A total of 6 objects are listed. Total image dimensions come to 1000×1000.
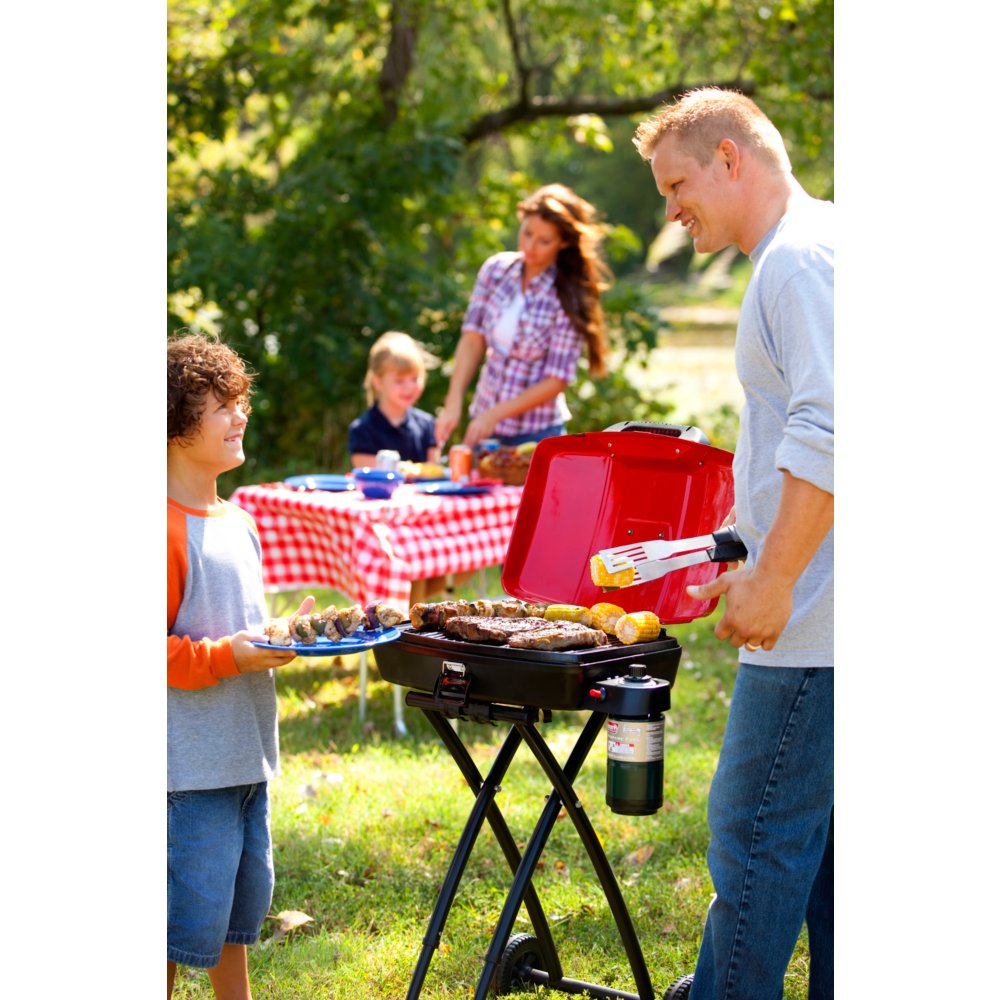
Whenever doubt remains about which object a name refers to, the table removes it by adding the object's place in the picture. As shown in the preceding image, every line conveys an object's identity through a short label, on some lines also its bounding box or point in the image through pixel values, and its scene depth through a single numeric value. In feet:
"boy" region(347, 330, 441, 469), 19.15
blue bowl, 16.69
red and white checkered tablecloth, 15.81
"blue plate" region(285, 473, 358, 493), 17.76
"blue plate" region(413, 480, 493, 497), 17.02
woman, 18.21
